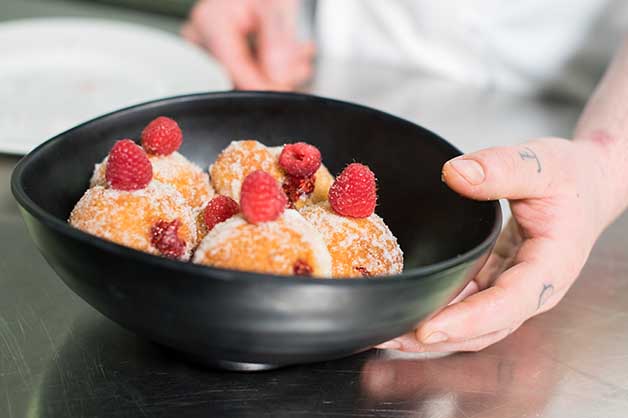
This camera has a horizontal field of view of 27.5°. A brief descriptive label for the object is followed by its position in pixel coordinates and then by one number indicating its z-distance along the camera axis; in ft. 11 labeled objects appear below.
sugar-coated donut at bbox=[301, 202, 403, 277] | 2.07
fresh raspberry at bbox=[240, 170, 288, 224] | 1.95
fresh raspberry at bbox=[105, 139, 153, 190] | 2.06
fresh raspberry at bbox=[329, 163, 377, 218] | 2.09
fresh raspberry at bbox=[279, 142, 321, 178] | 2.19
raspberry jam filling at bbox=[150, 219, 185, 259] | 2.02
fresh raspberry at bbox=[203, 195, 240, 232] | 2.11
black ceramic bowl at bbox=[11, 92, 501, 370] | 1.79
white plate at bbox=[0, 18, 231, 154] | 3.04
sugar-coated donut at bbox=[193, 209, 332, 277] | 1.91
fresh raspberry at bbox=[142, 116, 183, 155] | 2.22
